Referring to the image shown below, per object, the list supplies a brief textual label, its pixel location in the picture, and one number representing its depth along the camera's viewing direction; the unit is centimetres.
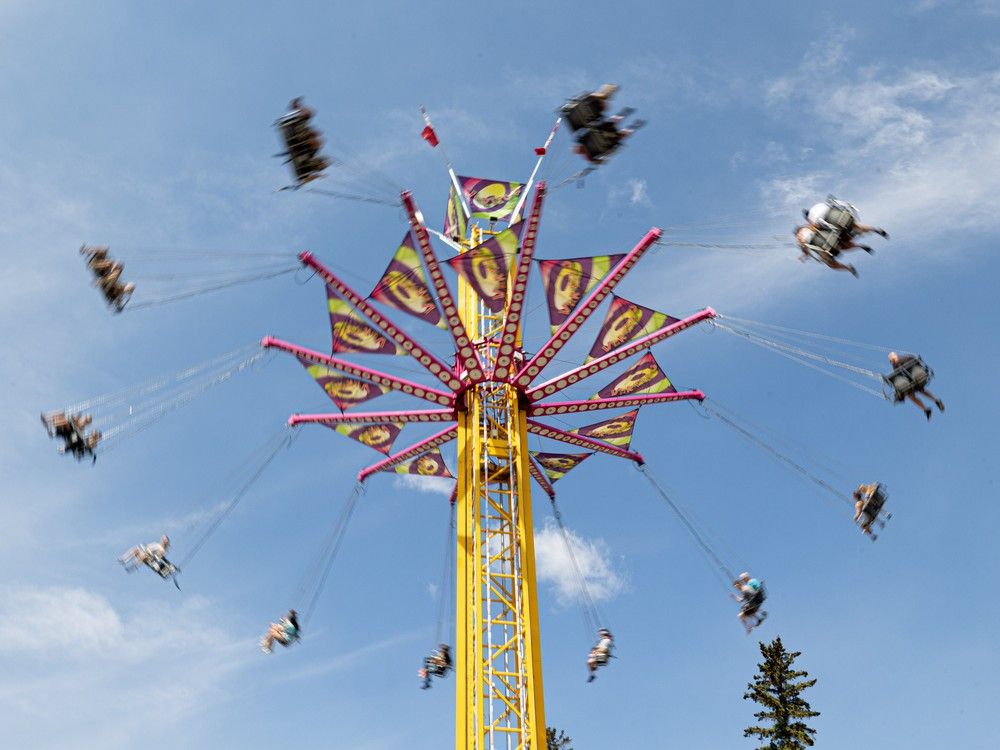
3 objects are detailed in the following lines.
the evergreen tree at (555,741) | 3528
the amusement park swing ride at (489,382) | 1742
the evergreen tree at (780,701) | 3170
